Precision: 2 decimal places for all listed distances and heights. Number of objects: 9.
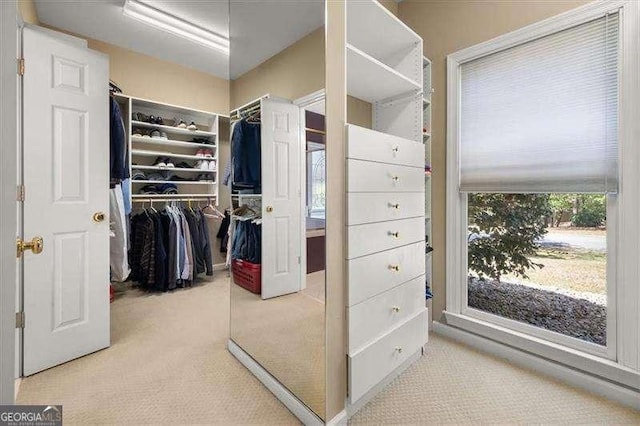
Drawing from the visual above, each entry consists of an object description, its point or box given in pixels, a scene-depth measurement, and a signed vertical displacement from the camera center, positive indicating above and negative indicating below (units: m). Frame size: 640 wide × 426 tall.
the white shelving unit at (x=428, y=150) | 2.35 +0.51
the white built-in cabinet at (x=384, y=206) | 1.46 +0.04
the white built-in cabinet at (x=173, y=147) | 3.35 +0.83
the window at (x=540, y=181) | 1.66 +0.21
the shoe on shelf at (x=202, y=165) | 3.81 +0.62
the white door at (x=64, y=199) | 1.79 +0.09
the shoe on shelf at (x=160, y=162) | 3.46 +0.61
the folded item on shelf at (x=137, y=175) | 3.34 +0.43
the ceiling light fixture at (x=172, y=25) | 2.66 +1.84
